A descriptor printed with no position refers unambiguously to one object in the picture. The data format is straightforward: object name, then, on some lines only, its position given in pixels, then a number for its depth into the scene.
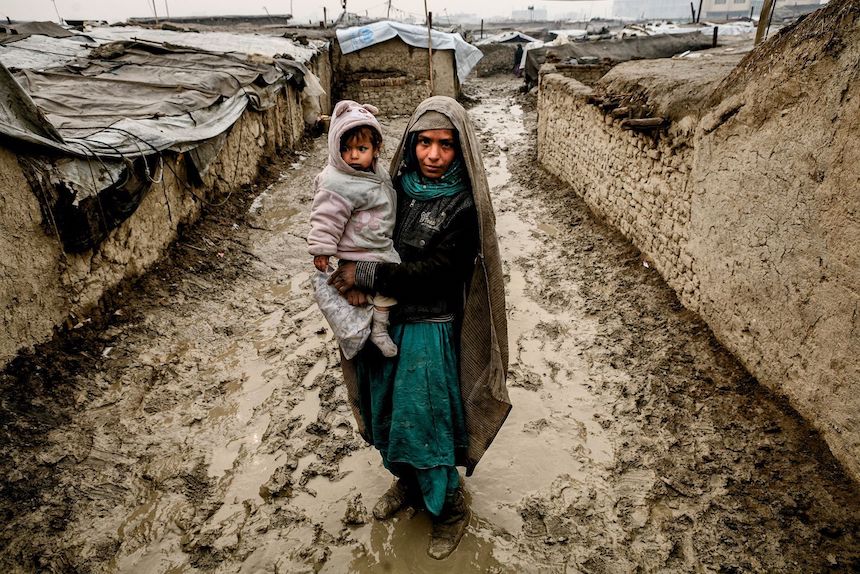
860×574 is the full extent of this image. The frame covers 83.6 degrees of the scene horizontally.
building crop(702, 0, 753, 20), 48.40
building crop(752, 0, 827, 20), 32.57
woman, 1.72
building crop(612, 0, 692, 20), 85.19
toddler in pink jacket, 1.71
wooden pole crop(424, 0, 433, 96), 10.99
